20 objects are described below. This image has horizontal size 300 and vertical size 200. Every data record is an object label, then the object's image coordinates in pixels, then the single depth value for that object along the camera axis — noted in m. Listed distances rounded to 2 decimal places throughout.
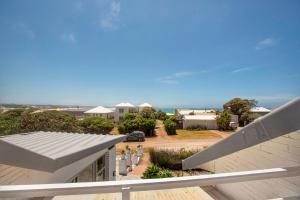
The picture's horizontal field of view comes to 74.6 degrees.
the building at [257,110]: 40.38
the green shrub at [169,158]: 16.05
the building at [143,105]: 46.50
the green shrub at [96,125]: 29.12
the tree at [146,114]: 35.26
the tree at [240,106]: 41.49
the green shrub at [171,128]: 31.92
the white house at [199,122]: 37.44
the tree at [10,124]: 17.22
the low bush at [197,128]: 36.81
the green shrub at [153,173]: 10.72
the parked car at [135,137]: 27.39
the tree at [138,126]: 30.52
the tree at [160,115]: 48.24
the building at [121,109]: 45.30
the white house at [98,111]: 37.50
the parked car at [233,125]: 36.52
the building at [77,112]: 48.53
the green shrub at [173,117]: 38.94
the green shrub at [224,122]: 36.03
